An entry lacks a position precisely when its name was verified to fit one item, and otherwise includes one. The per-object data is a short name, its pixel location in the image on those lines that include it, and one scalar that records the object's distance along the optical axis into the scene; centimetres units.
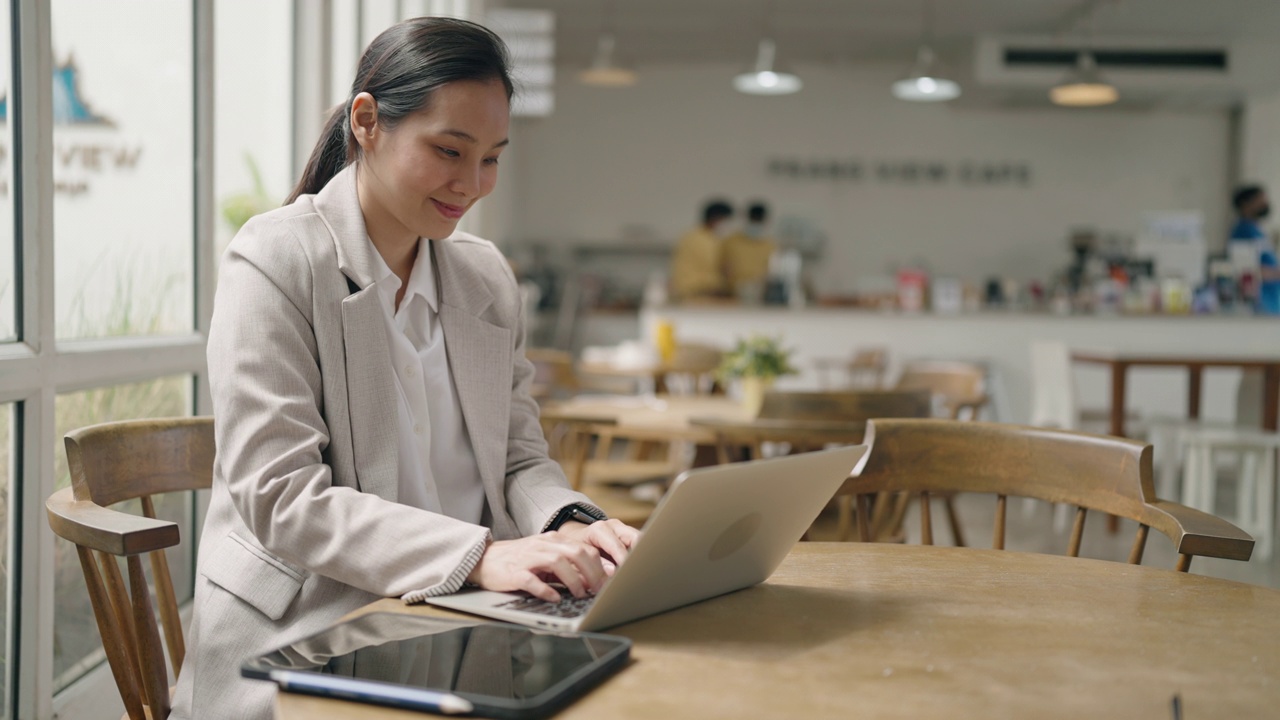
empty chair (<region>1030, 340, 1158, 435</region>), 546
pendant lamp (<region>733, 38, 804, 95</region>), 734
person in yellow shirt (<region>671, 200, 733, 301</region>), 872
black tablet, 72
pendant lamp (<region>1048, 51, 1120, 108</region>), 704
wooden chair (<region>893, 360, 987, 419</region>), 356
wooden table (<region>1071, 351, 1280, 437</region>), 521
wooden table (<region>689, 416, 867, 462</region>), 249
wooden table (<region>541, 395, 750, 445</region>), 297
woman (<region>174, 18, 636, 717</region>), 107
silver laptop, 84
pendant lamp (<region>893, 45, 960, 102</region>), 736
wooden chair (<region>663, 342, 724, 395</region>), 484
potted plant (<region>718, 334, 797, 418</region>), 328
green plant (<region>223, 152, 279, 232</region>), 301
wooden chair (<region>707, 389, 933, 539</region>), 255
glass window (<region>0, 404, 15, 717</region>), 183
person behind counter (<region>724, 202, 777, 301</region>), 916
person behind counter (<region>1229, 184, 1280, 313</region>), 736
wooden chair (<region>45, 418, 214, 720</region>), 111
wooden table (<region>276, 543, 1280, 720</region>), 76
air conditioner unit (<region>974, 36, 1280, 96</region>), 882
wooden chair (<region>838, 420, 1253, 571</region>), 146
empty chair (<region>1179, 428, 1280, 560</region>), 482
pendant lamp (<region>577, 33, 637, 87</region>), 793
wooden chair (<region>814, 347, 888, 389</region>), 688
